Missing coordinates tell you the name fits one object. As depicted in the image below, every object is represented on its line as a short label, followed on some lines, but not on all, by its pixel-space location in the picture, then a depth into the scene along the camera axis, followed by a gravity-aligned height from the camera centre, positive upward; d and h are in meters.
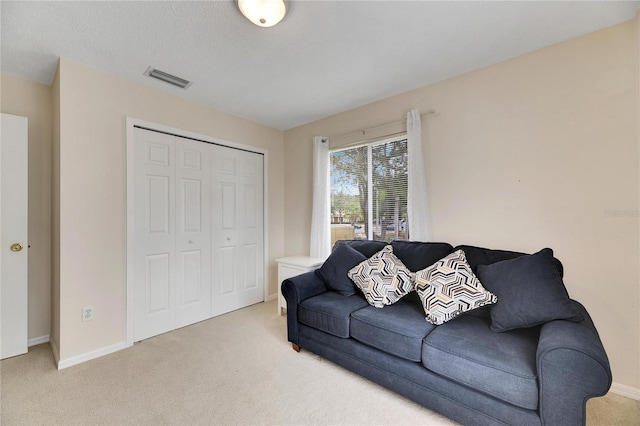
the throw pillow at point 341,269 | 2.39 -0.48
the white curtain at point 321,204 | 3.38 +0.16
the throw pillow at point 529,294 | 1.51 -0.48
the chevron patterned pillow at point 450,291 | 1.78 -0.52
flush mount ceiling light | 1.55 +1.23
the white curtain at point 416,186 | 2.57 +0.28
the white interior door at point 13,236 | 2.23 -0.11
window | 2.86 +0.28
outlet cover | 2.25 -0.77
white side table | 2.99 -0.56
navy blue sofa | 1.19 -0.77
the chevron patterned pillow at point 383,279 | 2.12 -0.51
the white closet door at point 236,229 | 3.21 -0.14
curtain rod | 2.61 +0.97
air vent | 2.38 +1.31
